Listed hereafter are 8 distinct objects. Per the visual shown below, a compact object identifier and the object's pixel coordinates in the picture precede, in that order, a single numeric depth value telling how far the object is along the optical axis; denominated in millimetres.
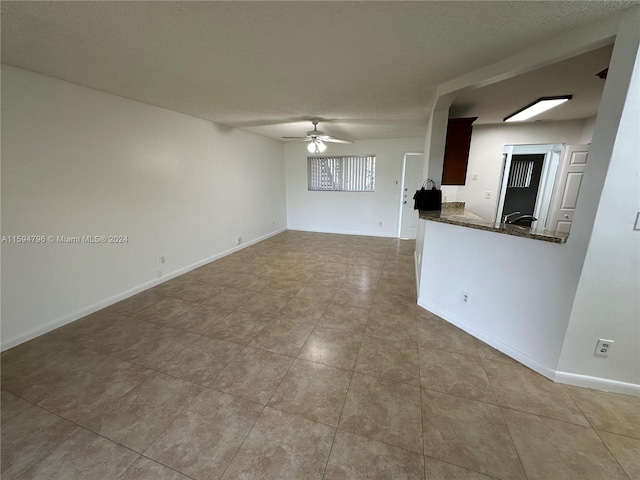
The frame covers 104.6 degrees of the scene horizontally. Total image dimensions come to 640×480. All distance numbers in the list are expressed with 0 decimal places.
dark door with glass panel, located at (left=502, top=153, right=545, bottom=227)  4738
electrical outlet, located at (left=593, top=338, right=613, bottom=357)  1682
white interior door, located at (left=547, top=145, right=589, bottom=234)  3582
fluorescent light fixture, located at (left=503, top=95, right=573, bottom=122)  2715
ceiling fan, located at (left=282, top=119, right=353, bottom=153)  3947
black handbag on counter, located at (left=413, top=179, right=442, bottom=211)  2900
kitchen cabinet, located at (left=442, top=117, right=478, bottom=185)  3078
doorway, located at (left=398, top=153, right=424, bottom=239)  5609
